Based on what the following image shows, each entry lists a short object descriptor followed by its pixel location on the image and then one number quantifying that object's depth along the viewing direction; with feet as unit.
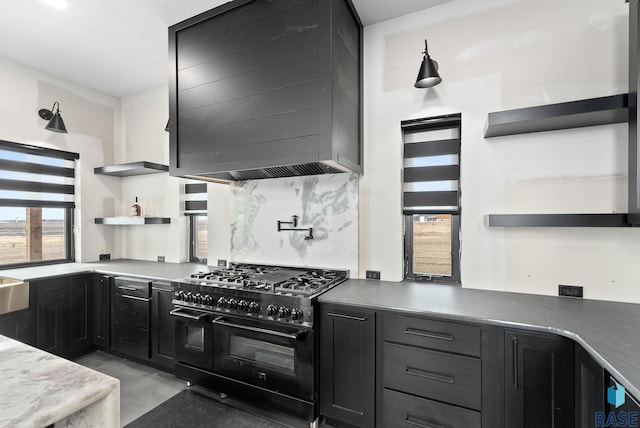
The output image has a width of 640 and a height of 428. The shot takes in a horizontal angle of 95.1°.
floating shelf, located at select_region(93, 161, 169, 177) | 11.41
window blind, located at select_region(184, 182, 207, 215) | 11.92
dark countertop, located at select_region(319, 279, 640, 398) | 4.08
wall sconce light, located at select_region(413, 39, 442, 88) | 7.02
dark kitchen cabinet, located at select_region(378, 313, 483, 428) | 5.56
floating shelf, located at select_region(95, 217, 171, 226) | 11.57
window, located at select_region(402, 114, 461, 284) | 8.01
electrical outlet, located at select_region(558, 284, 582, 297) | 6.57
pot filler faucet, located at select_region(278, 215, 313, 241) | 9.20
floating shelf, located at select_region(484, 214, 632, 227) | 5.82
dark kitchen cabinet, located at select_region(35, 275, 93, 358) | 9.27
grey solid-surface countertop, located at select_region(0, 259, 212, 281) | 9.39
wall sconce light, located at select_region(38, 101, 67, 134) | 10.64
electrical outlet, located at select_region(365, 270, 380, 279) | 8.49
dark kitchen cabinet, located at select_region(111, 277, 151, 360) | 9.34
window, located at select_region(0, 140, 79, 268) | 10.34
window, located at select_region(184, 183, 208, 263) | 12.05
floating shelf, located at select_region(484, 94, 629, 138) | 5.67
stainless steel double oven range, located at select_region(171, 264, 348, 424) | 6.77
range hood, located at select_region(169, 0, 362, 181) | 6.89
